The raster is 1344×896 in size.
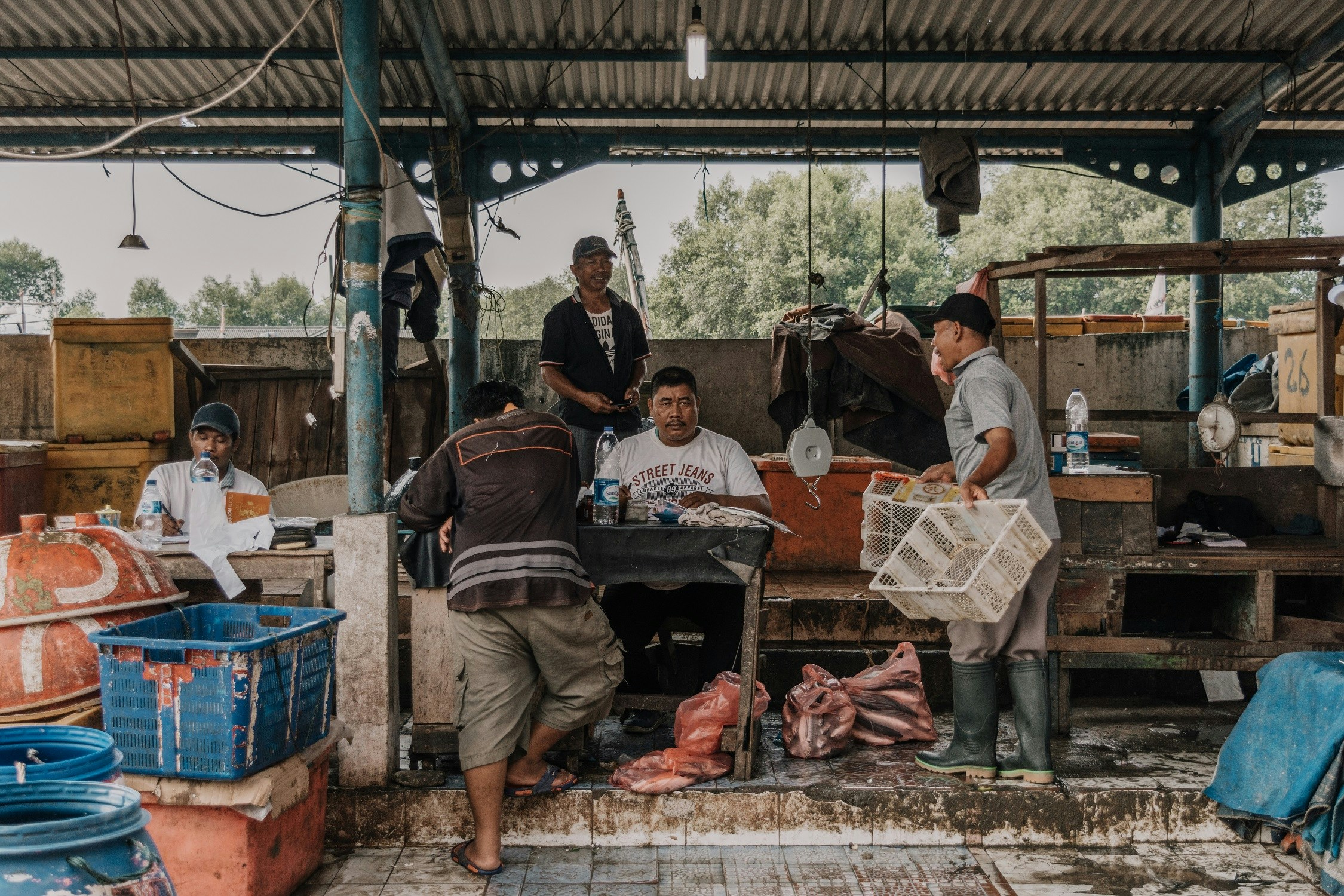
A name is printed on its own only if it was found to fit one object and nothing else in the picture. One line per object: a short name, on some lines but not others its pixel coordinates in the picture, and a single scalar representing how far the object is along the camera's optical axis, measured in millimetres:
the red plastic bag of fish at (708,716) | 4316
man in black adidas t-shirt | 5910
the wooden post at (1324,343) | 5379
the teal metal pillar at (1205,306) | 8539
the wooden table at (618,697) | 4227
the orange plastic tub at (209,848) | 3396
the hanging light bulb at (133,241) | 8758
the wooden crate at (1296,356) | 6355
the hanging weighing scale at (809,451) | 5457
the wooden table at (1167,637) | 4906
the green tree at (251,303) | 60719
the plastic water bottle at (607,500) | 4352
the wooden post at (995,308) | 5352
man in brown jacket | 3805
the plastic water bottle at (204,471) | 4766
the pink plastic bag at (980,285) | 5438
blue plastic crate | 3299
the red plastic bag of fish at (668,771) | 4164
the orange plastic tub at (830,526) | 7250
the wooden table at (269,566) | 4477
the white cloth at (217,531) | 4512
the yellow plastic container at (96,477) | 8031
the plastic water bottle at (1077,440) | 5059
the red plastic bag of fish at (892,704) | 4758
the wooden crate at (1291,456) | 7227
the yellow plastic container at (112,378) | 8117
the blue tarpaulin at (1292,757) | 3738
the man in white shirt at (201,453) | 5398
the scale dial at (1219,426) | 5320
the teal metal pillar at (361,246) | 4387
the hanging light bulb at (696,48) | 5918
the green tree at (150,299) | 58219
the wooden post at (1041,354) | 5082
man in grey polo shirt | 4129
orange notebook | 4863
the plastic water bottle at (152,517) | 4652
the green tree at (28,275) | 57500
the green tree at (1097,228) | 45812
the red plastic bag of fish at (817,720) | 4551
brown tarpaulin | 5613
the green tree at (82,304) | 46875
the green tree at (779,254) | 41656
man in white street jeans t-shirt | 4832
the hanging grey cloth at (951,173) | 6766
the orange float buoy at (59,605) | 3500
